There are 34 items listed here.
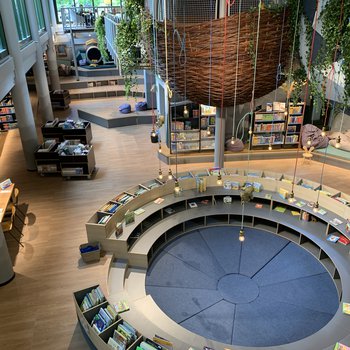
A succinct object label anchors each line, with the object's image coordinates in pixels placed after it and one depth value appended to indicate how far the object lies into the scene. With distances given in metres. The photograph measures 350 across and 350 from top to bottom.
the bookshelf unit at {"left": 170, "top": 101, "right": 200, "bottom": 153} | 10.70
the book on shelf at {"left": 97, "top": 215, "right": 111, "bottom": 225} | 6.82
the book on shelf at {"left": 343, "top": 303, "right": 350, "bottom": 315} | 5.47
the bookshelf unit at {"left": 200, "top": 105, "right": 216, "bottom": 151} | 10.70
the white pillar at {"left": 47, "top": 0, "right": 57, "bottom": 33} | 22.20
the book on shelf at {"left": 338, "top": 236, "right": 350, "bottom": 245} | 6.88
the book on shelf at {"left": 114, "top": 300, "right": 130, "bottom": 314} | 5.51
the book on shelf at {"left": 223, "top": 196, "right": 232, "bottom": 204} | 8.43
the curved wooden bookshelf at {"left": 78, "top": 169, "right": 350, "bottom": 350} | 5.42
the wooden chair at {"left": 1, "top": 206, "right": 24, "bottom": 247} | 7.20
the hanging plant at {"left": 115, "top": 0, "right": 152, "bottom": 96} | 7.51
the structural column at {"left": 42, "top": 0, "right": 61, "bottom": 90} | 16.62
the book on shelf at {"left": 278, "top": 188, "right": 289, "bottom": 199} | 7.87
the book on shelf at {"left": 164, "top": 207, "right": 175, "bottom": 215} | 8.14
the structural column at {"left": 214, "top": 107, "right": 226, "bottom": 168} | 8.43
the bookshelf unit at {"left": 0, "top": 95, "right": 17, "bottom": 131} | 14.06
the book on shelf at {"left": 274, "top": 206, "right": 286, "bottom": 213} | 8.06
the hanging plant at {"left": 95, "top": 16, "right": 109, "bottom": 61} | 16.14
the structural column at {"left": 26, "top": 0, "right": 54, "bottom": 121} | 12.20
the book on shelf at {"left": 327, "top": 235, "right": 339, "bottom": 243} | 6.98
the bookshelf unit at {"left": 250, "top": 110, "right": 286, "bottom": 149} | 10.68
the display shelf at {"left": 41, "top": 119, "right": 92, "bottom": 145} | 11.59
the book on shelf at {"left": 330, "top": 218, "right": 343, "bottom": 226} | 7.06
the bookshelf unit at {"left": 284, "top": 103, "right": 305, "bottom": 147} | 10.78
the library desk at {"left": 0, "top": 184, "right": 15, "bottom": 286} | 6.17
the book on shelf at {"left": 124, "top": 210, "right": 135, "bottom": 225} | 7.15
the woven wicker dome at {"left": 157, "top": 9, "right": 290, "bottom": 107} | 6.03
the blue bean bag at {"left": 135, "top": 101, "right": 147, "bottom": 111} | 14.44
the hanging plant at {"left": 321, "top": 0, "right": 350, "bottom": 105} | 5.50
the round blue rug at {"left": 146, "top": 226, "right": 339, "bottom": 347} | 5.76
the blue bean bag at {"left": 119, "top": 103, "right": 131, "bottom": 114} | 14.21
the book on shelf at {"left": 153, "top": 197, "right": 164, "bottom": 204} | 7.99
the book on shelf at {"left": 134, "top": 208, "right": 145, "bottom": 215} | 7.58
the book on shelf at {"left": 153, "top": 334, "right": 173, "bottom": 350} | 4.76
